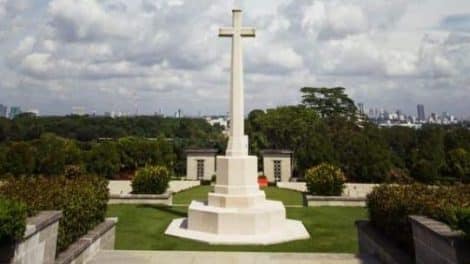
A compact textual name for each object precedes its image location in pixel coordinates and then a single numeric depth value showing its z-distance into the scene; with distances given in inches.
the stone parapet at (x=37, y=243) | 161.0
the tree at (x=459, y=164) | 1298.0
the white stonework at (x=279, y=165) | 1230.9
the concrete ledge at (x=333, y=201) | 552.5
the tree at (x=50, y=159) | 1153.4
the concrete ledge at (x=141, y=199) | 576.4
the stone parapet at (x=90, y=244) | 210.4
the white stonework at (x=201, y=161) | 1212.5
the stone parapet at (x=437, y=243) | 155.3
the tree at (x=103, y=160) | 1290.6
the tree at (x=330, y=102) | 1887.3
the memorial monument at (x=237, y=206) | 372.8
